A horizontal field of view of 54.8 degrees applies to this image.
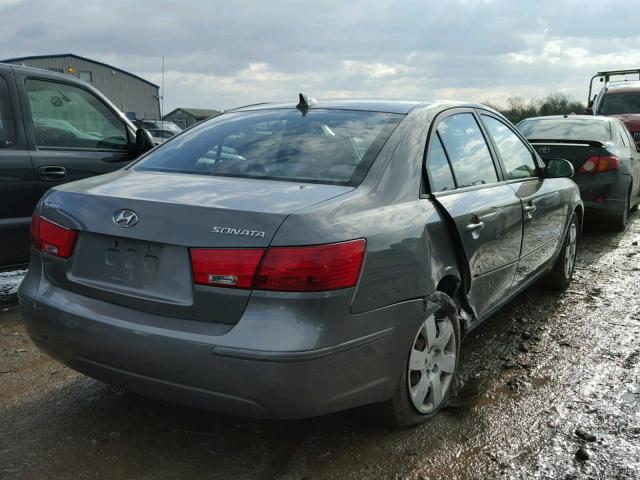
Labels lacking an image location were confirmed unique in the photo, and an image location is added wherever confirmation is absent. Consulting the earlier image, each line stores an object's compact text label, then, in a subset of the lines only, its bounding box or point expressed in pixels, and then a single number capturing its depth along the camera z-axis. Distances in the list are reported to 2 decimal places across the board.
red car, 14.52
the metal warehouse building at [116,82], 46.32
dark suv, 4.60
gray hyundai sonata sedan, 2.26
